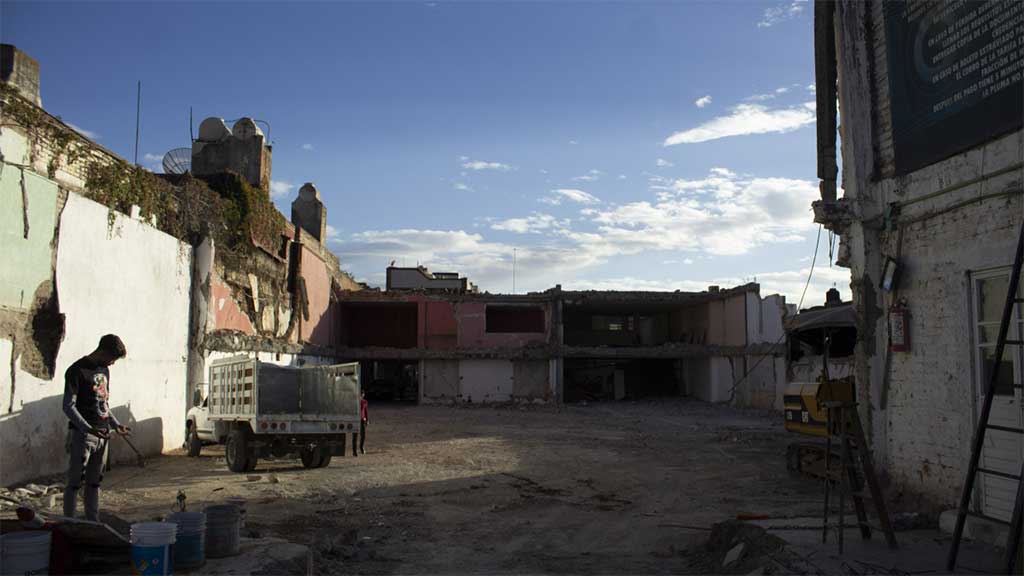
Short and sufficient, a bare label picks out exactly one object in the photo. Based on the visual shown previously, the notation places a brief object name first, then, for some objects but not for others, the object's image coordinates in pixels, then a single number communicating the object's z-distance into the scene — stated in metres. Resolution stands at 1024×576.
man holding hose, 7.31
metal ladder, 6.00
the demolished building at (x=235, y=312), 11.52
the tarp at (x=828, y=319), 13.66
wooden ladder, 6.72
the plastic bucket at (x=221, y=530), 6.75
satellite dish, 25.53
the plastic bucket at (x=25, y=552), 5.42
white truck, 13.38
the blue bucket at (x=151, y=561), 5.74
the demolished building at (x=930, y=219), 7.68
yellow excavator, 12.52
